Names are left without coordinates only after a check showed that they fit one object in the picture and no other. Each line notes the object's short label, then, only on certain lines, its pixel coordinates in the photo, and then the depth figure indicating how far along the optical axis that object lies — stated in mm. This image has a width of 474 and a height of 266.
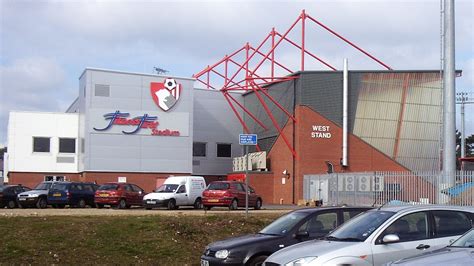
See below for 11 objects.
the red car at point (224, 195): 32500
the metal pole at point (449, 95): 30109
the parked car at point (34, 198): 34469
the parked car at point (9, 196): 35219
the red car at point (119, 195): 33844
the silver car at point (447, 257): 6500
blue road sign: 18625
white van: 33750
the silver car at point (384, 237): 8727
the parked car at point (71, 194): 34438
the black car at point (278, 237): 10953
